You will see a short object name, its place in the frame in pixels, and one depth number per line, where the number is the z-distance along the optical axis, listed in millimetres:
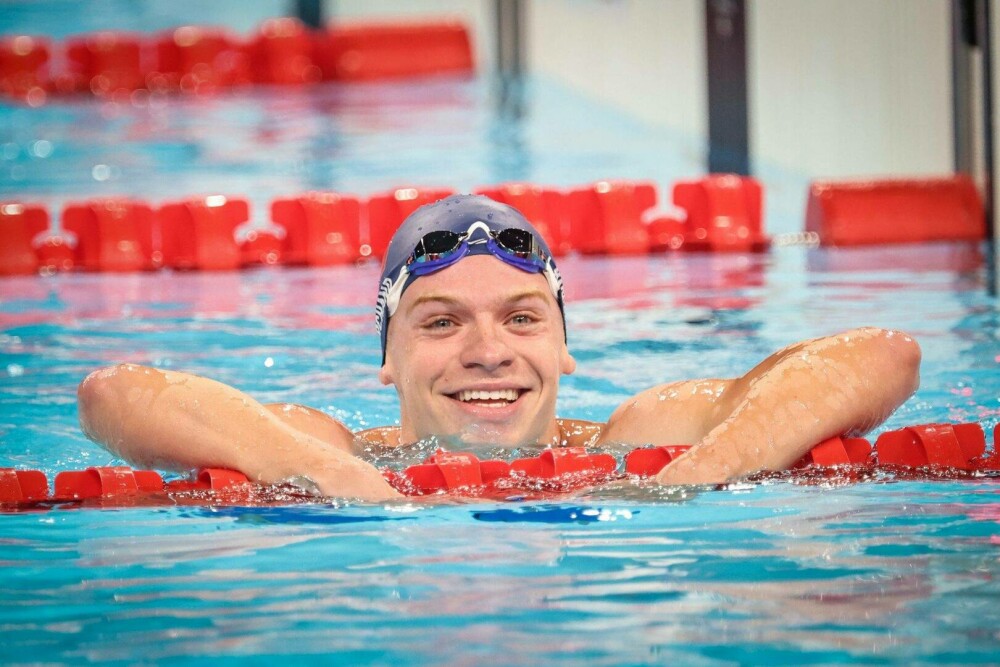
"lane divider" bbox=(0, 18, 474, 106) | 40906
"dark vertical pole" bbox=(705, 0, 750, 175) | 25984
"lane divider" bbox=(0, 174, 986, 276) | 19484
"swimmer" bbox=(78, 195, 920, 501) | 7441
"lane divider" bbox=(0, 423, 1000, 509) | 7387
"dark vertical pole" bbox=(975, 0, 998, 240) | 18234
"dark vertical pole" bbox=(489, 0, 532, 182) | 27875
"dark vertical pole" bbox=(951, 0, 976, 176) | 18719
